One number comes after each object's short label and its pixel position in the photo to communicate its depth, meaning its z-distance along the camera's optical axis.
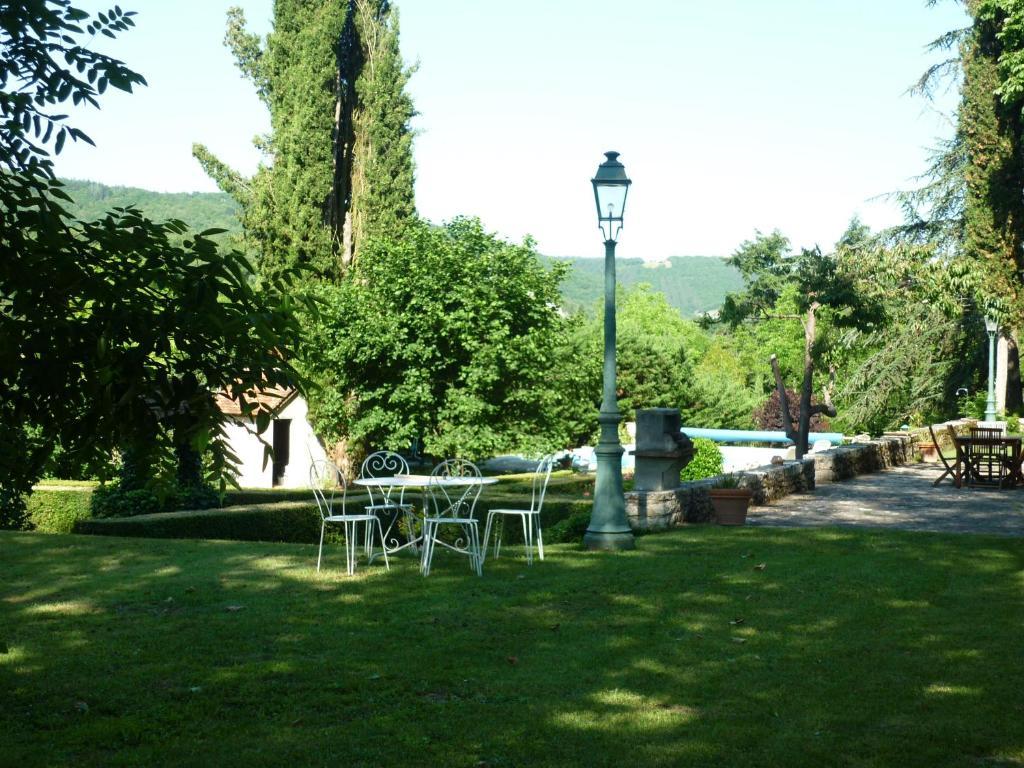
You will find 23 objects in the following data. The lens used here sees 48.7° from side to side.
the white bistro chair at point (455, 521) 9.86
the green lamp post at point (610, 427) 11.50
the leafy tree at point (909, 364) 34.91
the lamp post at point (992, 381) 27.50
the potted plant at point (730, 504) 13.66
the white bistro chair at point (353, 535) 9.73
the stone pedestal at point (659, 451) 13.23
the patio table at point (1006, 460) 18.97
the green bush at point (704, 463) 19.44
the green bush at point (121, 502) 17.14
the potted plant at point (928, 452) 29.00
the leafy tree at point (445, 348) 25.89
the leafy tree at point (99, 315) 4.31
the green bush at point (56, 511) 18.09
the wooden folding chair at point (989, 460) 19.03
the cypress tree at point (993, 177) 26.22
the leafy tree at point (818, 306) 23.36
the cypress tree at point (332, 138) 29.92
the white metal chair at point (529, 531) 10.20
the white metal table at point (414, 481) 10.01
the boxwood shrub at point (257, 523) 14.24
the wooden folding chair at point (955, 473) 19.80
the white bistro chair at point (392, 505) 10.61
